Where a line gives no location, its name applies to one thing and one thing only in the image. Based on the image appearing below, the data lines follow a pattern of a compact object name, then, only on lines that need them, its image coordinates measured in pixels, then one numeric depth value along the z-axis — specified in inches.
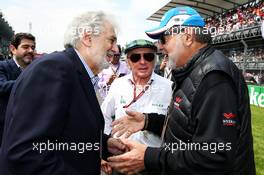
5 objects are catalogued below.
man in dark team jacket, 48.7
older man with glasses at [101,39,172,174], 85.9
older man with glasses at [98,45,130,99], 133.4
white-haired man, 43.7
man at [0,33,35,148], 102.7
